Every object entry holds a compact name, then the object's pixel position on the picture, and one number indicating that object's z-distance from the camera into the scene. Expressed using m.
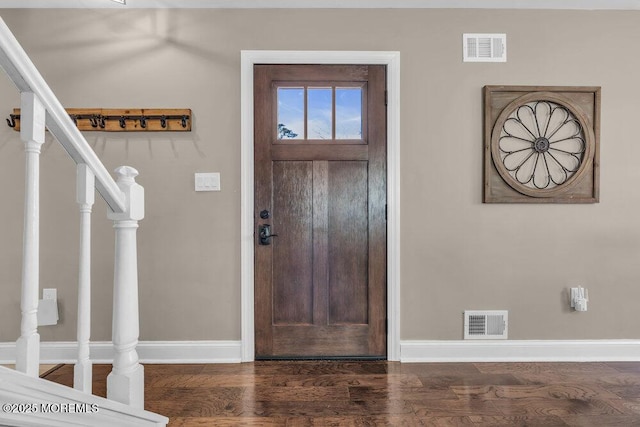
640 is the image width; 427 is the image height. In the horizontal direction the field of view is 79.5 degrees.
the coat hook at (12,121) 2.46
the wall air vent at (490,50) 2.55
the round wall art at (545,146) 2.53
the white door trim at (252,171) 2.53
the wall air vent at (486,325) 2.55
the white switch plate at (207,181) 2.54
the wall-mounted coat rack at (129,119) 2.49
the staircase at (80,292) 1.00
